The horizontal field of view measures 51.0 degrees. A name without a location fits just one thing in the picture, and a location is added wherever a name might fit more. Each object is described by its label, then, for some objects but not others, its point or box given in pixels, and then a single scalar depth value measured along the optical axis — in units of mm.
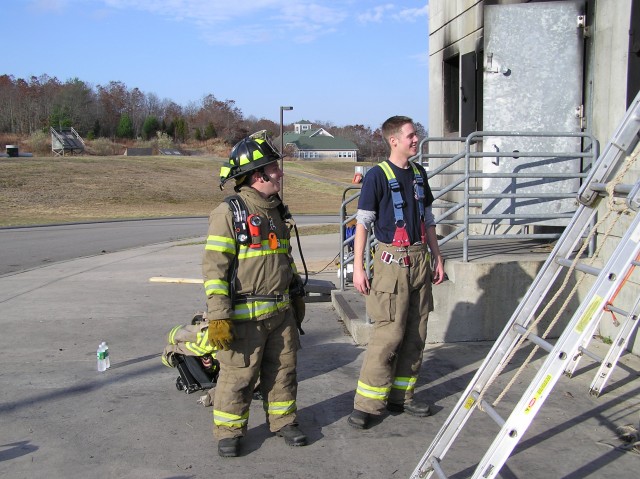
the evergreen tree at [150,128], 86312
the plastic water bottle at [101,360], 5668
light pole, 23716
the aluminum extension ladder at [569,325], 2773
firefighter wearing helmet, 4016
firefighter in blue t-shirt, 4445
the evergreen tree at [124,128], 86688
